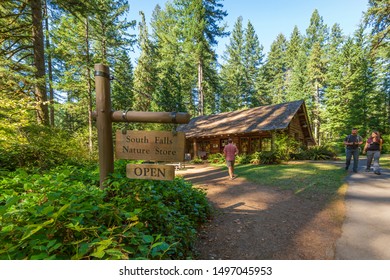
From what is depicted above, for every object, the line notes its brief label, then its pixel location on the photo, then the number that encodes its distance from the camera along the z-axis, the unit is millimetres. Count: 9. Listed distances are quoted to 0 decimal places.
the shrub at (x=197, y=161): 16381
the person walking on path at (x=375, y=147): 7453
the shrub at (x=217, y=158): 15234
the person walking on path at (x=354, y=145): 7668
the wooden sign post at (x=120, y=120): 2422
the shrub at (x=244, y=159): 13773
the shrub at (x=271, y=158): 12609
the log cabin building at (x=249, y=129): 15102
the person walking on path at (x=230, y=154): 7804
